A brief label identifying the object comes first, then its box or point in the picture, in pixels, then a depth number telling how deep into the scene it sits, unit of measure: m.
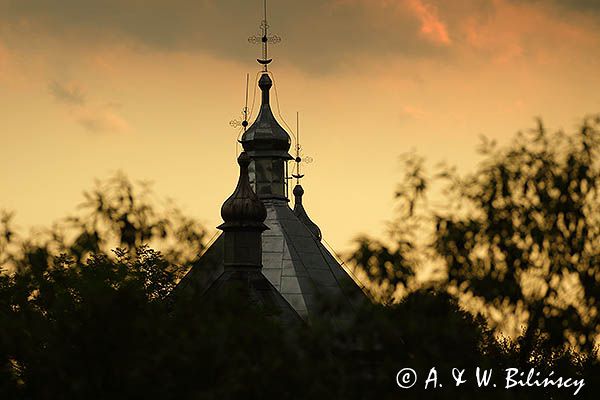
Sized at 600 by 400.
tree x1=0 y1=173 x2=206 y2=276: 56.25
